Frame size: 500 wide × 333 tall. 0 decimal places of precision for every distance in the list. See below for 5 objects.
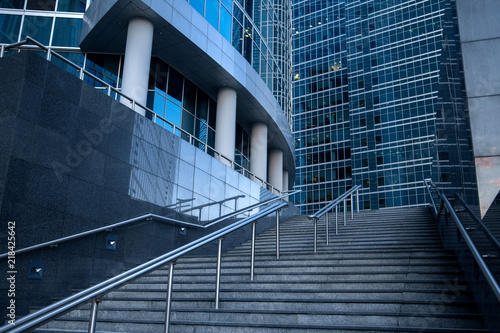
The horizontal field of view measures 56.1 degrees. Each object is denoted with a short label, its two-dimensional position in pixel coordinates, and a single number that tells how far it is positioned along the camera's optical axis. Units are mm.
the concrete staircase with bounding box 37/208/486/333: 5355
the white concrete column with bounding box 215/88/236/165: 20266
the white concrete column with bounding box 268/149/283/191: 28766
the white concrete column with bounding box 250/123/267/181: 24656
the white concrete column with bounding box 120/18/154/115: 15375
